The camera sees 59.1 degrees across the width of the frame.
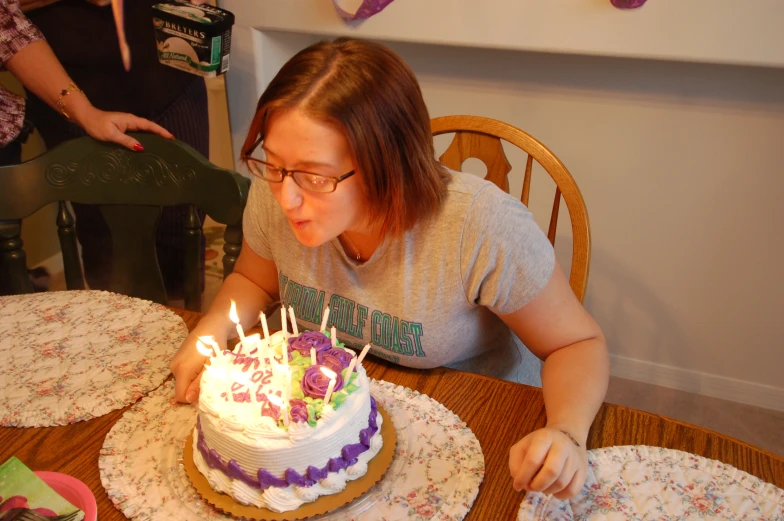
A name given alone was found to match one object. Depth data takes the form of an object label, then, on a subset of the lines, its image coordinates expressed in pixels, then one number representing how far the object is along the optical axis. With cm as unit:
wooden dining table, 86
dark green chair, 137
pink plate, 82
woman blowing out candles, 95
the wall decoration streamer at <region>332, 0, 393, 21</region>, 187
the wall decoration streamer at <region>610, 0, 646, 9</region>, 169
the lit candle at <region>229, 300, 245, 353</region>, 88
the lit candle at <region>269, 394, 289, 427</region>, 83
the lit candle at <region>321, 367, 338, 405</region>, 84
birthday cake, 82
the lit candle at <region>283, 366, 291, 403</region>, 85
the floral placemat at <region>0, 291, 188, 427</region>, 101
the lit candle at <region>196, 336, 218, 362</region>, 88
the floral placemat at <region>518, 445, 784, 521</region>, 82
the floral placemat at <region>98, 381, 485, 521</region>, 83
